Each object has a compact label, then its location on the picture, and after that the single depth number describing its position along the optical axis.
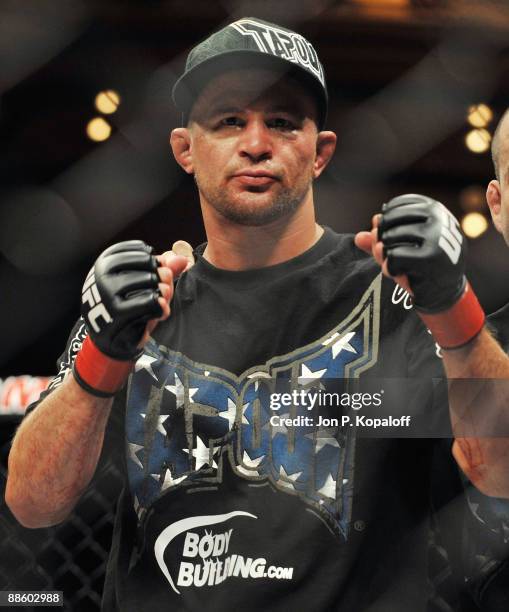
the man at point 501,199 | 3.55
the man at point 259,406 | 3.43
